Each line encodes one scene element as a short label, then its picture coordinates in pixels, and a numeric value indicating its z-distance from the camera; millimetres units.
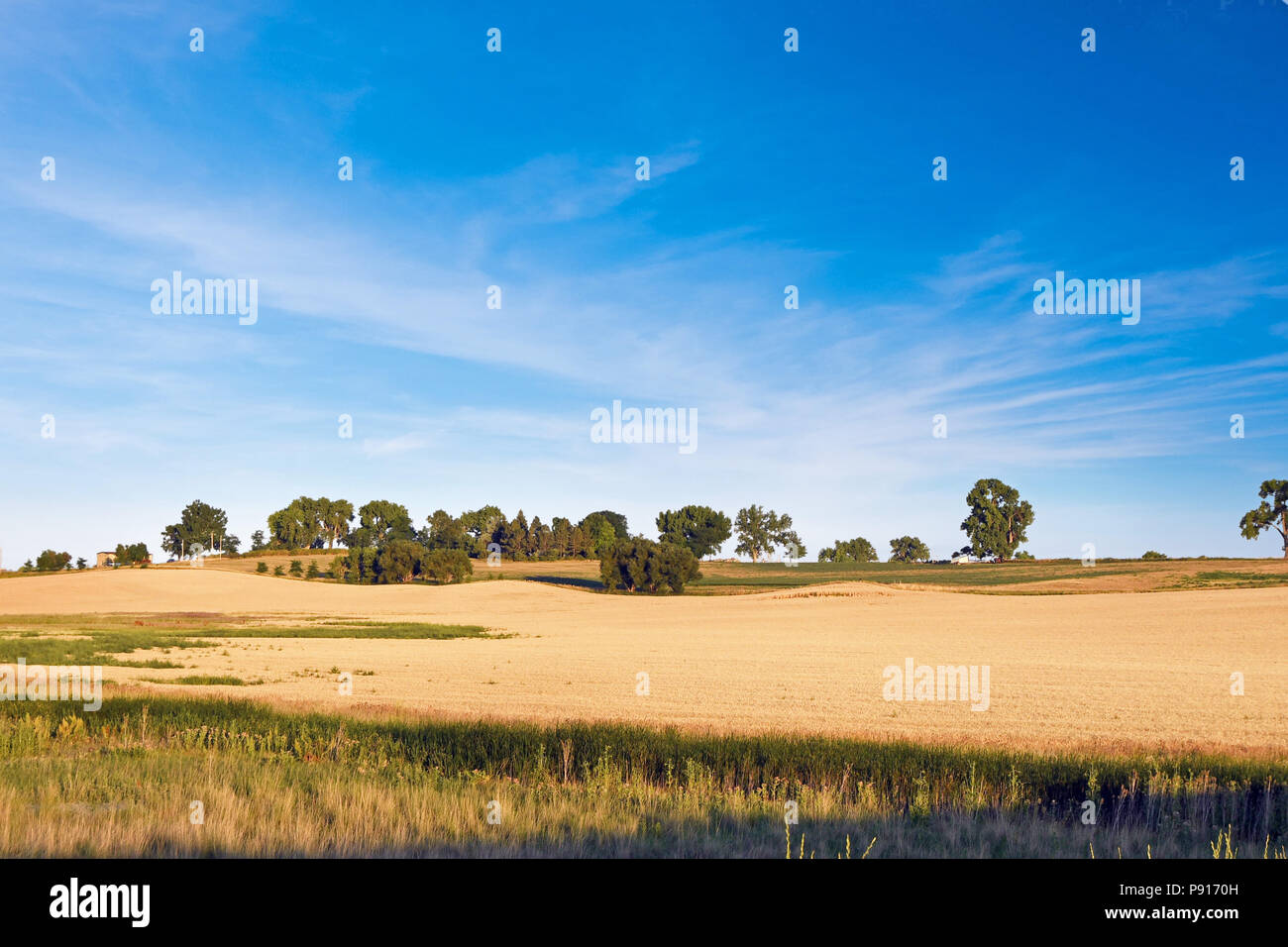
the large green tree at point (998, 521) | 191875
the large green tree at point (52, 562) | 166250
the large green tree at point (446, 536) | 192875
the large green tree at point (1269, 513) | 158625
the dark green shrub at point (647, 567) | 129875
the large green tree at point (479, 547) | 195750
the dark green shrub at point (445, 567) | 147625
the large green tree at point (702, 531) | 192912
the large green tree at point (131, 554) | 179375
